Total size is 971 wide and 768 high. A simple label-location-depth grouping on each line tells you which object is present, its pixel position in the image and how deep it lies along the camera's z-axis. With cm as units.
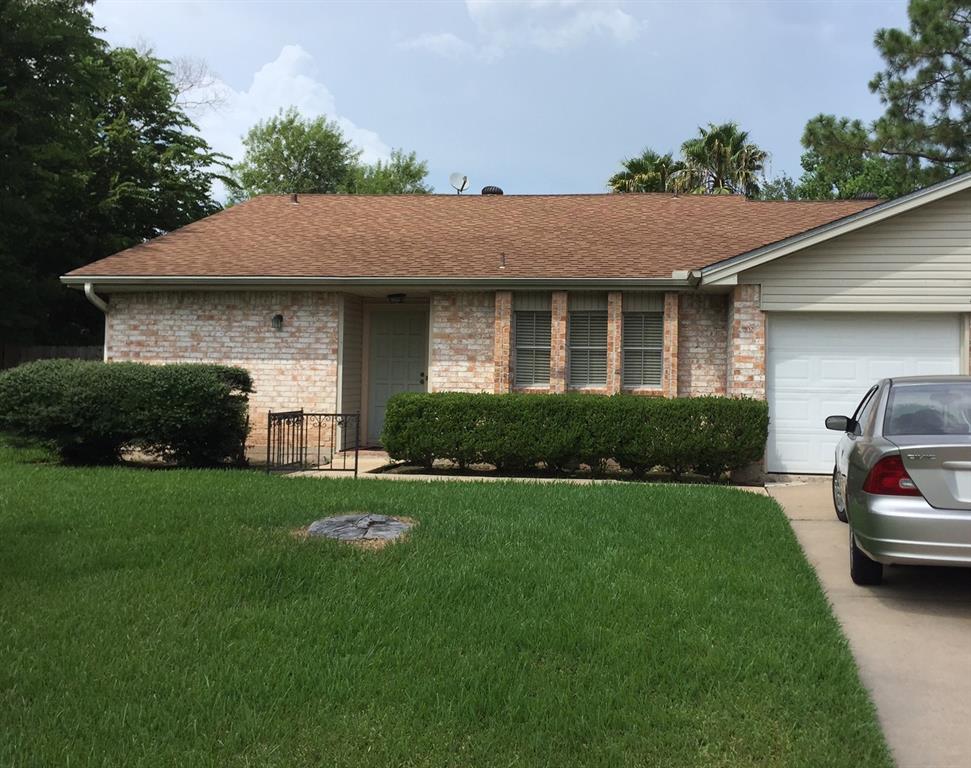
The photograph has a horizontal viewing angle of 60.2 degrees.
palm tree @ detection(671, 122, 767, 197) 3109
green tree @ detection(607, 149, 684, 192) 3052
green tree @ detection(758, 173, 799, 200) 4303
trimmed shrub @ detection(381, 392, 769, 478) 1126
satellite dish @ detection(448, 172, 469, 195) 1973
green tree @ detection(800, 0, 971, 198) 2019
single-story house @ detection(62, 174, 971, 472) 1178
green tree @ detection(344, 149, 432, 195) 4306
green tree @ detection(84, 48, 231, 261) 2447
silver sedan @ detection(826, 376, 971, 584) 513
